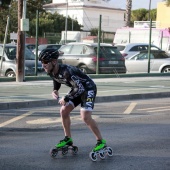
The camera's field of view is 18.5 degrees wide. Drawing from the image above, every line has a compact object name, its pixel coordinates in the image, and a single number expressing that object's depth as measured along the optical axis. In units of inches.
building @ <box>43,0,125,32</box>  2478.3
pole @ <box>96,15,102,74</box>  872.0
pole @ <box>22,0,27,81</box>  730.3
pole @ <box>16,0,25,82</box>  741.9
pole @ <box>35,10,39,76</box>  802.8
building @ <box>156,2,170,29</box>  2103.0
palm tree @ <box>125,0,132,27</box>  1610.5
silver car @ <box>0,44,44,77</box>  804.0
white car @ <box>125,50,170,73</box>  976.3
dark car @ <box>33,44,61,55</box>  1219.8
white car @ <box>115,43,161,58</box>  1184.2
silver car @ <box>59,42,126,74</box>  884.0
